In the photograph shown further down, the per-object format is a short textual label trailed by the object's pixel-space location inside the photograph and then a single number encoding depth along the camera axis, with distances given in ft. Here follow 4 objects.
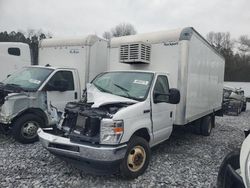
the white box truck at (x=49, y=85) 14.43
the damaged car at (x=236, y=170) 5.98
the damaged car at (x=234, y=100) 36.27
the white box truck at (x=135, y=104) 9.92
